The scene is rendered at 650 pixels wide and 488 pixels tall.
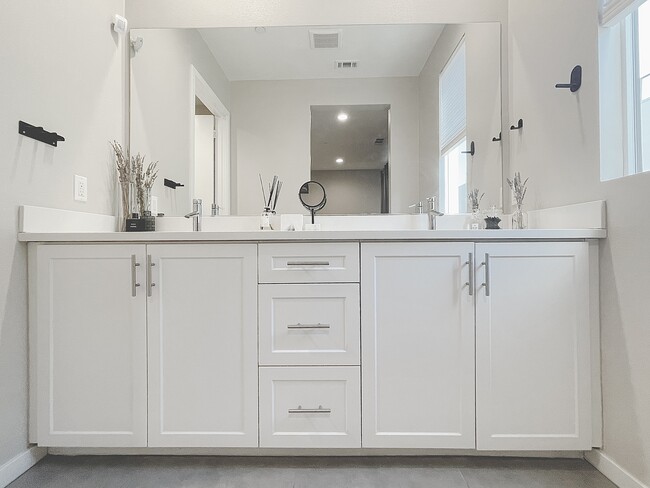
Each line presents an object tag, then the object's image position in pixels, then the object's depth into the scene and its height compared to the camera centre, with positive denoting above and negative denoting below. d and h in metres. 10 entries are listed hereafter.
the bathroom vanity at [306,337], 1.55 -0.33
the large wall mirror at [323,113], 2.20 +0.71
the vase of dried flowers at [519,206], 1.99 +0.19
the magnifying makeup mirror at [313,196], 2.20 +0.26
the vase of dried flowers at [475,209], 2.15 +0.19
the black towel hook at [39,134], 1.52 +0.43
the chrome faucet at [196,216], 2.09 +0.16
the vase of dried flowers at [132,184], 2.11 +0.32
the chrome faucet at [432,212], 2.05 +0.16
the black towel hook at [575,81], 1.62 +0.64
